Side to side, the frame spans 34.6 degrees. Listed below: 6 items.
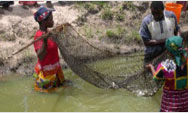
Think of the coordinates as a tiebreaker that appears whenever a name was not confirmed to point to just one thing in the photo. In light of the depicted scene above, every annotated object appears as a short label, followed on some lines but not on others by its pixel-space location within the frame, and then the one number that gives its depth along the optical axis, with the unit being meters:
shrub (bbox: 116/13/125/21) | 7.93
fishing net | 4.43
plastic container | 7.03
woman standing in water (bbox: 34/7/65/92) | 4.45
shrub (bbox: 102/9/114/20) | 7.93
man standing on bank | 4.21
